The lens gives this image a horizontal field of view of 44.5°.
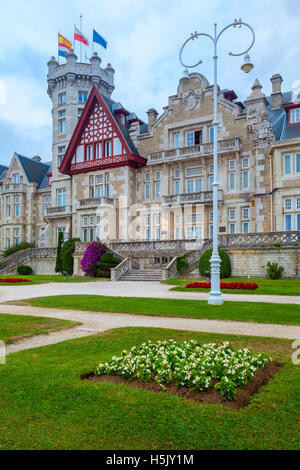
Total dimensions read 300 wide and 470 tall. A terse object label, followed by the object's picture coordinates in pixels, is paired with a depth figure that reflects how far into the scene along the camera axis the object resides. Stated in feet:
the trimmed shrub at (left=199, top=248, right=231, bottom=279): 80.02
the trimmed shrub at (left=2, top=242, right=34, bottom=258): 140.62
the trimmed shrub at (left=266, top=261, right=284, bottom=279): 74.69
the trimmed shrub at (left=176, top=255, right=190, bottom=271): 85.87
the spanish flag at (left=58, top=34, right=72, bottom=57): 142.72
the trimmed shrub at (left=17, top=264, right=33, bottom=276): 116.88
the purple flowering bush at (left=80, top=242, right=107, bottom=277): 98.37
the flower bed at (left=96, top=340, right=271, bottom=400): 14.47
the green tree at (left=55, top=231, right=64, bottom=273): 114.11
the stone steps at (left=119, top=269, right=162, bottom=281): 85.40
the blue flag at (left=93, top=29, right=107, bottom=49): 136.42
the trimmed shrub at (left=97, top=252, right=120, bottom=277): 95.91
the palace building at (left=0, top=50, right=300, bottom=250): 99.45
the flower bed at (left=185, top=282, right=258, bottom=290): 57.62
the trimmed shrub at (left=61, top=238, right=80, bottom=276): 109.91
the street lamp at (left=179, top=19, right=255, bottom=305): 41.04
